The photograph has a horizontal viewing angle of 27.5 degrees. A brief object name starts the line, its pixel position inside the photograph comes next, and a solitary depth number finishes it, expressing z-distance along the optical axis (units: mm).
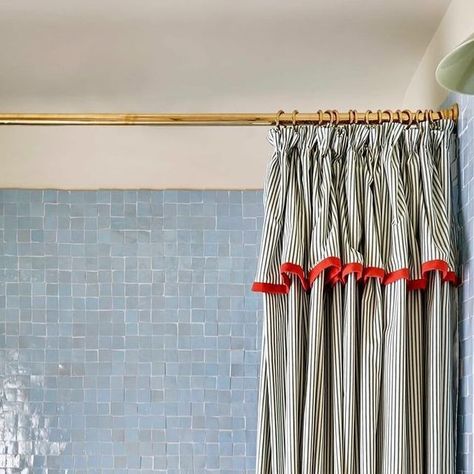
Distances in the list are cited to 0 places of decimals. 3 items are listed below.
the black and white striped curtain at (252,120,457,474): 2119
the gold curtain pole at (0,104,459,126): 2268
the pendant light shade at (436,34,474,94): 1284
